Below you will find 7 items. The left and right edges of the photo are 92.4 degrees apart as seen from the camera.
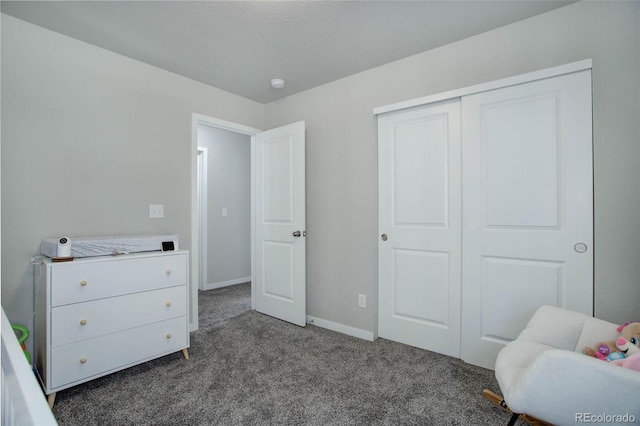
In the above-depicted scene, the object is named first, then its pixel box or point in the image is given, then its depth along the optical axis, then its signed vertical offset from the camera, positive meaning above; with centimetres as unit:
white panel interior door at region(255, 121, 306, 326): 293 -11
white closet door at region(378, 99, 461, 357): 227 -12
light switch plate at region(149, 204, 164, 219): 256 +2
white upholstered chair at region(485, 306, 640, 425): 97 -61
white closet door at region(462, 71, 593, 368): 180 +3
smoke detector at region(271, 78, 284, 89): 282 +120
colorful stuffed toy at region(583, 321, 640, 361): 121 -55
